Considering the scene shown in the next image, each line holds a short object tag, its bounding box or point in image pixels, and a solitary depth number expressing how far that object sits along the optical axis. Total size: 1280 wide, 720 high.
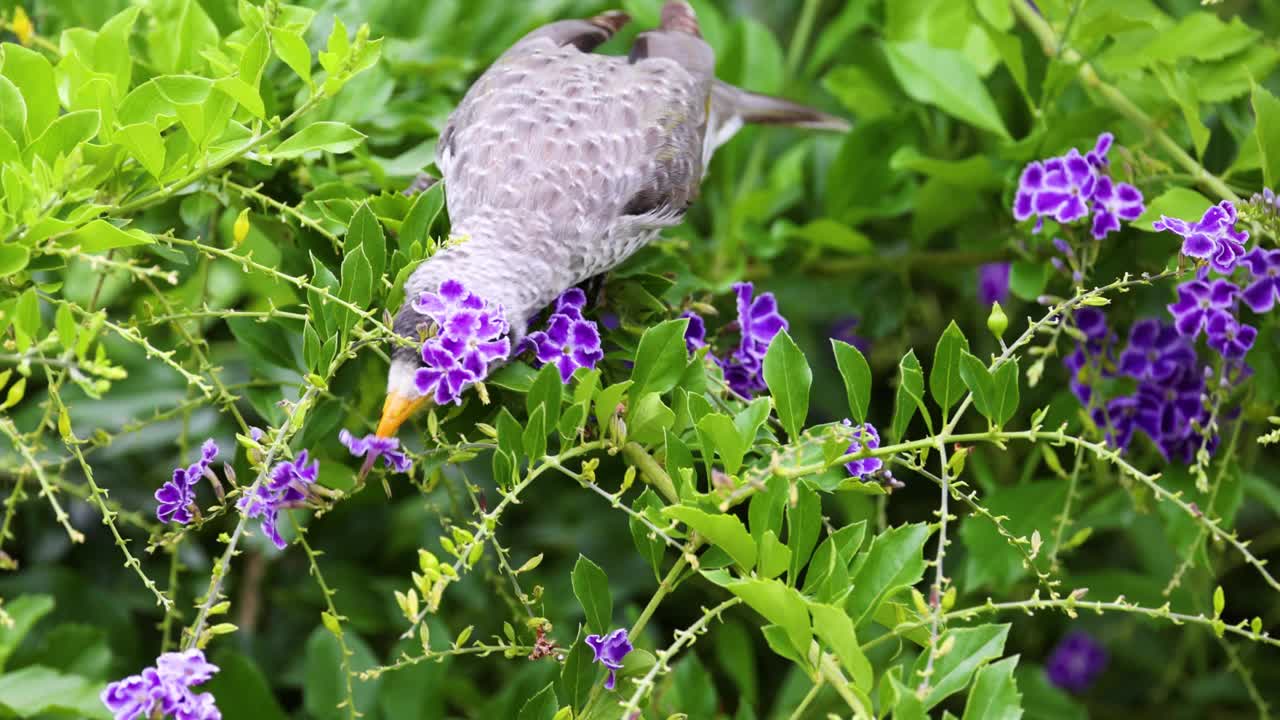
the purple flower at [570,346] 4.33
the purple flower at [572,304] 4.36
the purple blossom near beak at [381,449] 4.30
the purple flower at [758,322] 4.38
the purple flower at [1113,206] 4.40
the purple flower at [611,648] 4.28
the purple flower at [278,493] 4.27
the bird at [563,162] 4.37
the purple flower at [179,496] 4.28
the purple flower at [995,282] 4.64
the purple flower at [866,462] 4.29
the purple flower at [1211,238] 4.31
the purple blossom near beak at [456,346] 4.29
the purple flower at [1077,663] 4.71
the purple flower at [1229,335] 4.39
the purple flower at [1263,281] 4.38
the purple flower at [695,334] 4.36
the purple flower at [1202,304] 4.39
